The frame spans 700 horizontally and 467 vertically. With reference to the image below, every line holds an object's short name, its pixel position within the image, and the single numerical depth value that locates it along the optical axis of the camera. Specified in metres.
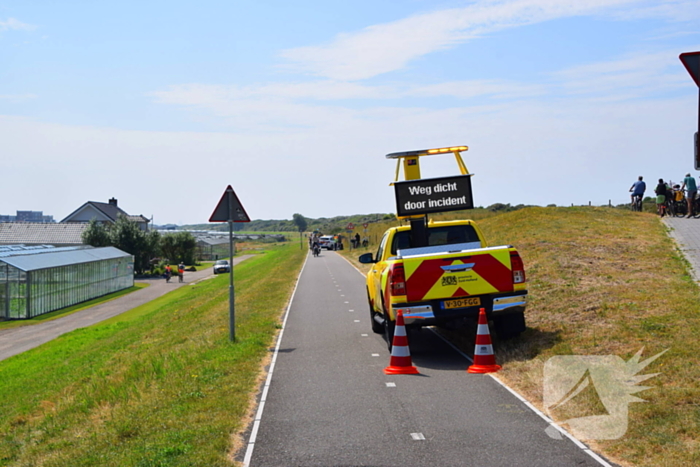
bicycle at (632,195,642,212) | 35.40
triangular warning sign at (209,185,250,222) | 13.29
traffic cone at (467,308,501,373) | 9.76
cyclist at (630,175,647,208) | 33.16
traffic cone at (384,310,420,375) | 9.87
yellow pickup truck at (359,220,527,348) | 10.44
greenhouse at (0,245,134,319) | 37.84
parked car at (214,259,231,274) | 72.44
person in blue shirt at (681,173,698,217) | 29.55
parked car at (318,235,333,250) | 81.75
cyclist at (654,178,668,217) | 30.92
